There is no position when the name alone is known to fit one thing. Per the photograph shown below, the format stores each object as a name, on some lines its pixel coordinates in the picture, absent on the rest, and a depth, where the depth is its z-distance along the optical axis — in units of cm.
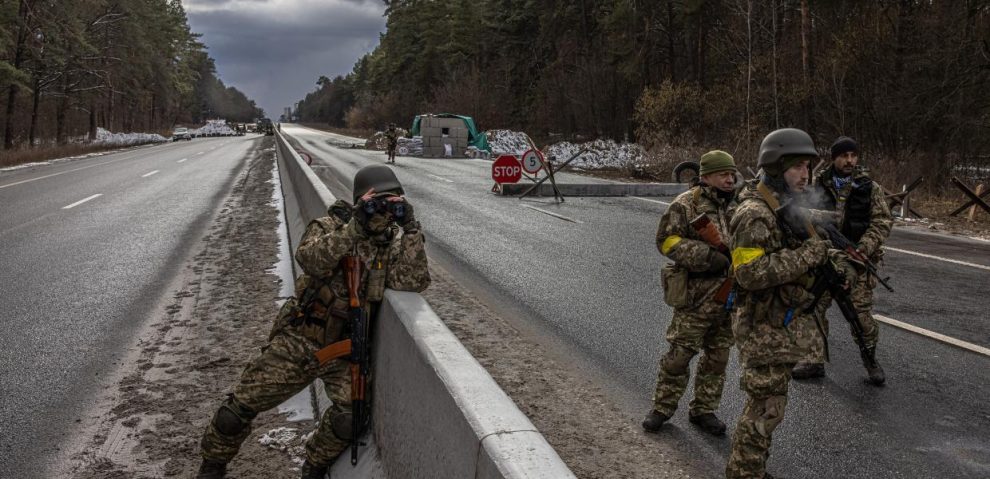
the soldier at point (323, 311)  354
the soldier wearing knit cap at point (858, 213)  547
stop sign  1928
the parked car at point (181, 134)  7353
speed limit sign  1902
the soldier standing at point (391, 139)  3309
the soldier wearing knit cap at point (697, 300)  436
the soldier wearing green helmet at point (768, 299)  338
